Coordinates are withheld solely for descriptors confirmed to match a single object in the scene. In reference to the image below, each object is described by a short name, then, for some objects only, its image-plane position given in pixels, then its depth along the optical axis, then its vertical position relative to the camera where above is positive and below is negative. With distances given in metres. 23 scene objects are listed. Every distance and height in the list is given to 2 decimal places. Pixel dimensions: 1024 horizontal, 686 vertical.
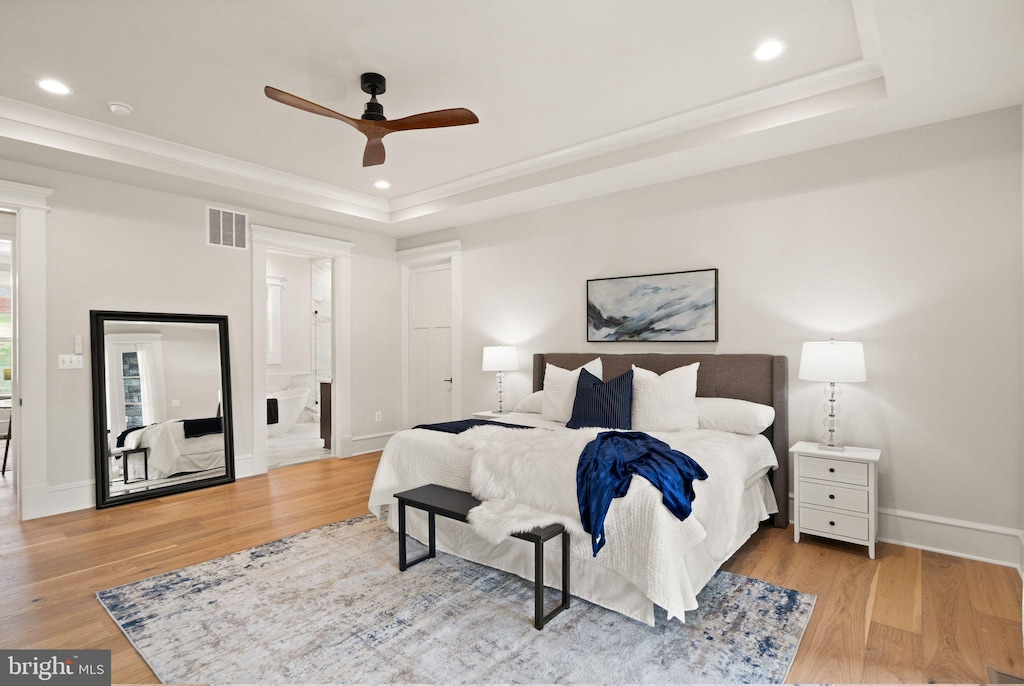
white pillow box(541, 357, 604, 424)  4.07 -0.40
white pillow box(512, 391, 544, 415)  4.51 -0.54
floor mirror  4.17 -0.51
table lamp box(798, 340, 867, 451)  3.04 -0.15
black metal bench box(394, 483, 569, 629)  2.24 -0.82
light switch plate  3.94 -0.11
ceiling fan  2.73 +1.20
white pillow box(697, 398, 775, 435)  3.35 -0.50
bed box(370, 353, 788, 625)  2.20 -0.80
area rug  1.99 -1.22
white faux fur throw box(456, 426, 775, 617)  2.16 -0.76
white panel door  5.95 -0.02
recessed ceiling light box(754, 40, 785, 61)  2.66 +1.46
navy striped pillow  3.60 -0.45
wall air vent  4.75 +1.07
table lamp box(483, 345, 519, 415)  4.97 -0.17
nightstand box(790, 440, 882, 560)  2.99 -0.91
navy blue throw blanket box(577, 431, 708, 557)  2.25 -0.60
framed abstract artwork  4.01 +0.25
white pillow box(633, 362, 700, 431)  3.50 -0.42
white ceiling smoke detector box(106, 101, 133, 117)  3.25 +1.47
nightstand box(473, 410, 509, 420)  4.55 -0.65
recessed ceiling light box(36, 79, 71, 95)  2.98 +1.49
